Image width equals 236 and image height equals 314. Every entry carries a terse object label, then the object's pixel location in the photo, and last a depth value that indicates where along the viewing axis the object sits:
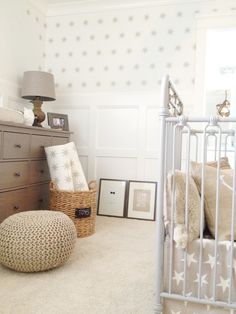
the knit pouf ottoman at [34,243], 1.71
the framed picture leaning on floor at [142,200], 3.25
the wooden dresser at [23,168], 2.23
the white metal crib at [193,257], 1.19
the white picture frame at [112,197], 3.36
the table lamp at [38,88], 2.99
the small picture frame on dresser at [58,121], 3.27
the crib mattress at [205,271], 1.20
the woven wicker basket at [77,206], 2.50
